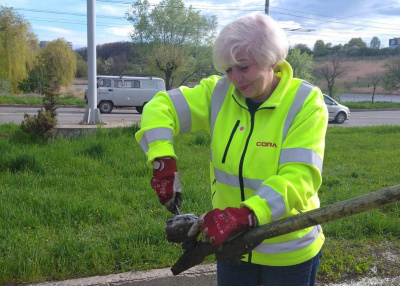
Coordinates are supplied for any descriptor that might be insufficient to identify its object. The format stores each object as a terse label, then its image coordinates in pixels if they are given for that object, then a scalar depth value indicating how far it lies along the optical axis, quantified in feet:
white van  75.77
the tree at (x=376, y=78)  122.99
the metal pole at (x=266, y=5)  67.51
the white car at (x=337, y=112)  66.18
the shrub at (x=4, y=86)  90.30
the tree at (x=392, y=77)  129.59
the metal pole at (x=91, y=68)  35.17
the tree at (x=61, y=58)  112.43
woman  5.22
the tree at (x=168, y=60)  119.44
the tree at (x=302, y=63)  132.65
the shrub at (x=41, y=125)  23.56
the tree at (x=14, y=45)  84.79
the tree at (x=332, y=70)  120.16
